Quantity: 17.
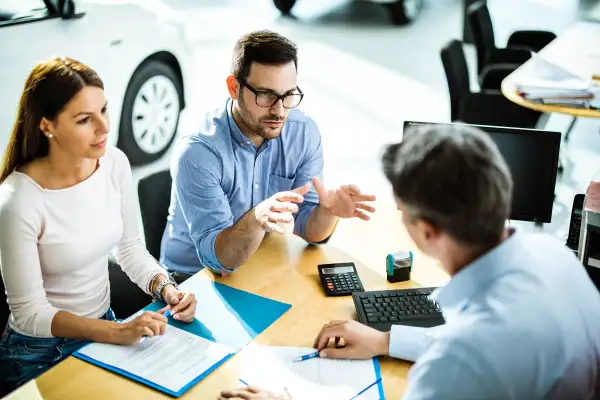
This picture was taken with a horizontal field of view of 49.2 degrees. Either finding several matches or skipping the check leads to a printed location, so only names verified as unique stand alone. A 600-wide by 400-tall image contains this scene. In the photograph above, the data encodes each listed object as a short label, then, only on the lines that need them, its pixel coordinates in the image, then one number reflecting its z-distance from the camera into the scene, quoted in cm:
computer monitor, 220
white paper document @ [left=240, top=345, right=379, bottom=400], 158
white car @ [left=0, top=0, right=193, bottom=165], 355
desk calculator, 198
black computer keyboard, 184
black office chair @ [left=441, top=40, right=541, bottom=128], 398
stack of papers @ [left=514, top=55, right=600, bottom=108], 354
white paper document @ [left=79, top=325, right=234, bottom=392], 162
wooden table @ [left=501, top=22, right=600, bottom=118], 354
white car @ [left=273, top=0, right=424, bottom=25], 759
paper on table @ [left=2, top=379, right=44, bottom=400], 151
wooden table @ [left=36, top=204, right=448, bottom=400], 159
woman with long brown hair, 184
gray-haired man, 120
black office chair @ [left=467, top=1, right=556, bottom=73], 465
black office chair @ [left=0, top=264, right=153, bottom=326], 225
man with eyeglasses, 209
